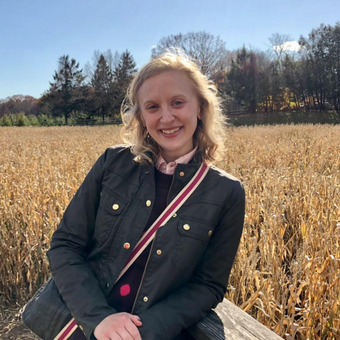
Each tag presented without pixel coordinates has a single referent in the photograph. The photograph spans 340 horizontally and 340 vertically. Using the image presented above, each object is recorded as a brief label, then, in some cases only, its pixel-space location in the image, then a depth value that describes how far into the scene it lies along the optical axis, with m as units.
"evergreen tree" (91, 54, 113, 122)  47.53
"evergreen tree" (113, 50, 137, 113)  47.86
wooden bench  1.15
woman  1.31
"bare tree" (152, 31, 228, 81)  42.56
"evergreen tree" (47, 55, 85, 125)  47.91
